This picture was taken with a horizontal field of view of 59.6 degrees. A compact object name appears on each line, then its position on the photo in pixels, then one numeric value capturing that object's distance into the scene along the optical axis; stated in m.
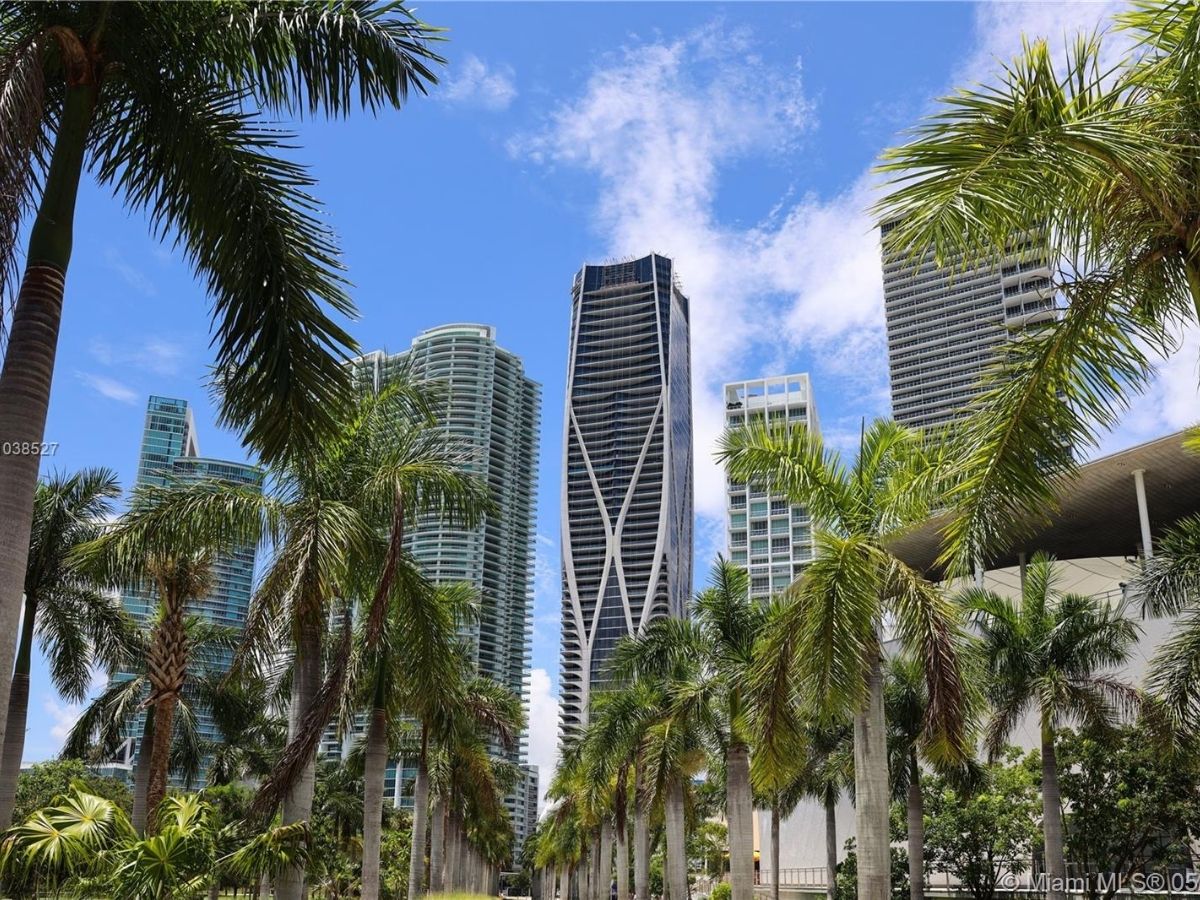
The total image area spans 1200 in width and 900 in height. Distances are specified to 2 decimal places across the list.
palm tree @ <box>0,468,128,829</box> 21.69
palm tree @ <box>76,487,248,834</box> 20.16
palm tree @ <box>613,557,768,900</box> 25.78
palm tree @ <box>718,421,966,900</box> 13.41
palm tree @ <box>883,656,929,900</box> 31.08
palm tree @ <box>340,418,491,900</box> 16.03
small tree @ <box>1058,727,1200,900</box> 28.70
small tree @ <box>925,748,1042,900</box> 33.34
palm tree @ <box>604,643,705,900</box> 28.30
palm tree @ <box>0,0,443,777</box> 7.88
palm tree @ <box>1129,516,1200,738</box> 16.64
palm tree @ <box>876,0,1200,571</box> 6.23
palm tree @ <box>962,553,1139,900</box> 27.14
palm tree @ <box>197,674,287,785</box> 38.09
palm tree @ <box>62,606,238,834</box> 24.72
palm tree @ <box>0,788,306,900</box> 10.80
